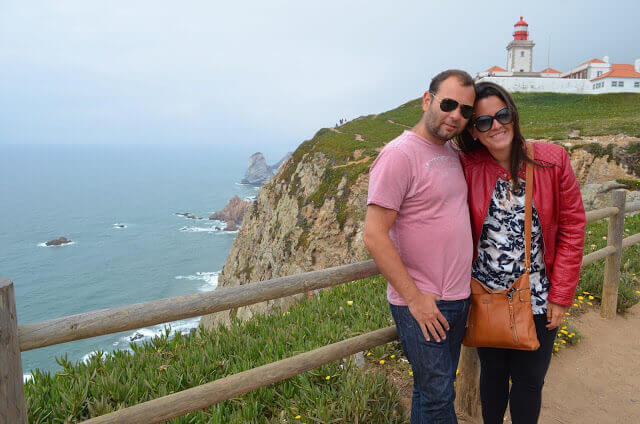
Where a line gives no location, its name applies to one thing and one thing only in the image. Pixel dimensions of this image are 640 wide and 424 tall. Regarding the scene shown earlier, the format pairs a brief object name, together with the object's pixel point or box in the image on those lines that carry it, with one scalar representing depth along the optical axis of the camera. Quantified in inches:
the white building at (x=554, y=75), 1744.7
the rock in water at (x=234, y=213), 3149.6
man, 83.0
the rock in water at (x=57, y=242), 2800.2
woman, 93.0
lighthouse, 2078.0
